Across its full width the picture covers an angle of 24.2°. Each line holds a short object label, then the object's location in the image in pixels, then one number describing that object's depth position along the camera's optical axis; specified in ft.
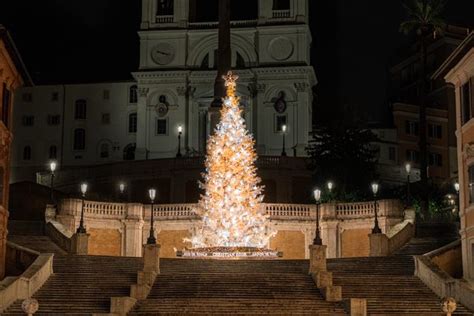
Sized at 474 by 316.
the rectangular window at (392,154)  313.12
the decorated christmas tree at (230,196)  169.99
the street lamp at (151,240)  141.73
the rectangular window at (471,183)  137.28
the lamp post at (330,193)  204.81
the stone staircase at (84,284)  121.90
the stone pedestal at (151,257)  133.08
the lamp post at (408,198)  186.83
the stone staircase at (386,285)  122.52
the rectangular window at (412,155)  314.96
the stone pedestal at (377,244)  164.45
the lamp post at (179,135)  275.61
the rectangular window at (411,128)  319.68
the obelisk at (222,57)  209.36
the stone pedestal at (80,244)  165.58
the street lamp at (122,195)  247.91
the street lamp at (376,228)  164.55
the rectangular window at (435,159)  313.57
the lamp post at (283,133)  283.26
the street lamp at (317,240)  141.79
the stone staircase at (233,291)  119.24
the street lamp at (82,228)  166.71
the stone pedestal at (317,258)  132.57
